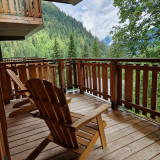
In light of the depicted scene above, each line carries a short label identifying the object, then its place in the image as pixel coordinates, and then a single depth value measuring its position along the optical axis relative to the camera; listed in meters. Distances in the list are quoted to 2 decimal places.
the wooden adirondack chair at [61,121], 1.12
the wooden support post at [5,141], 0.99
